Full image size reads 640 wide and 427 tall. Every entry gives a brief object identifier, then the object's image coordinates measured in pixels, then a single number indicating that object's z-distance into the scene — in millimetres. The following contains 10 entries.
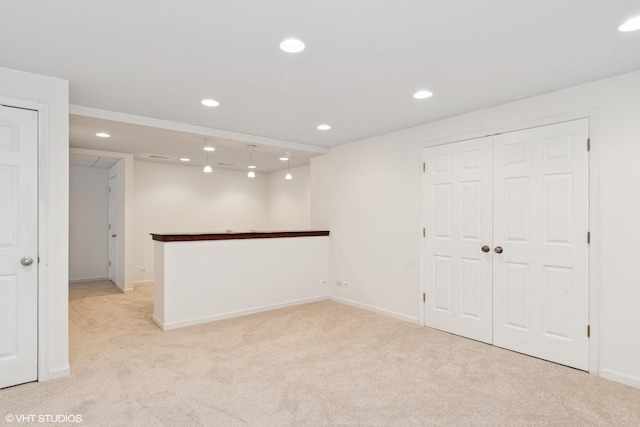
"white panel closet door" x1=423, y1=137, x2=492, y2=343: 3775
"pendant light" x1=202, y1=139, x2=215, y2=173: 4963
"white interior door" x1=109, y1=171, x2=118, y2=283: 6762
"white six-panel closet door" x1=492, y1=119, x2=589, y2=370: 3121
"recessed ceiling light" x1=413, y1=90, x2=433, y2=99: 3271
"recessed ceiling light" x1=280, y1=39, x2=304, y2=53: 2318
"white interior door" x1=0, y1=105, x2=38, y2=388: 2754
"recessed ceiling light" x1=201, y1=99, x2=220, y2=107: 3482
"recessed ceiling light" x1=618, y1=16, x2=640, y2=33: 2088
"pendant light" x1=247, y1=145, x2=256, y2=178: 5129
